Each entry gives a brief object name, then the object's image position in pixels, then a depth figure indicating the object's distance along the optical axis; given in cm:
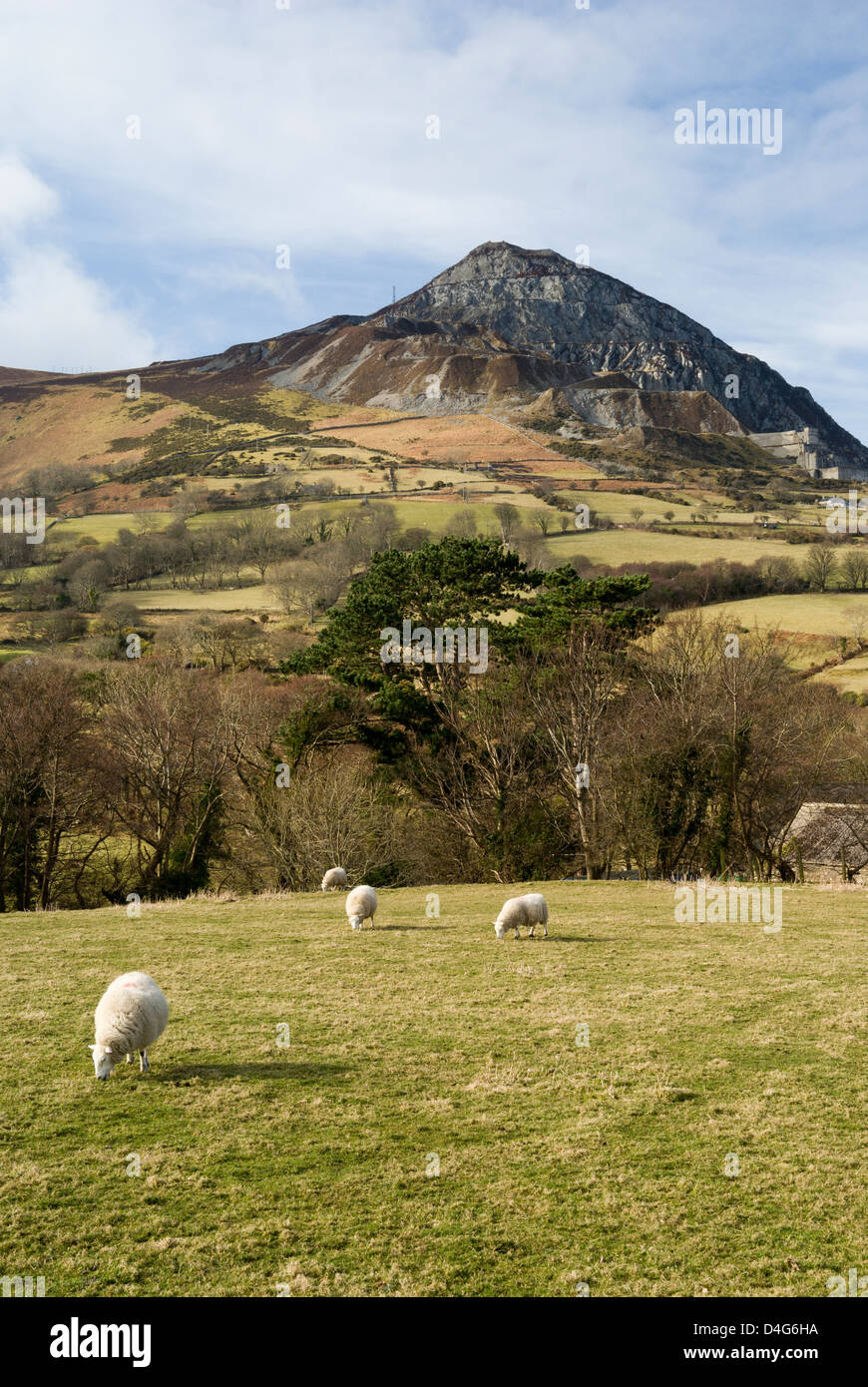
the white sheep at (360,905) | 2181
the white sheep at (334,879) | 3064
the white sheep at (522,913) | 2034
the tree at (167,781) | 4169
